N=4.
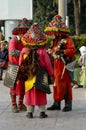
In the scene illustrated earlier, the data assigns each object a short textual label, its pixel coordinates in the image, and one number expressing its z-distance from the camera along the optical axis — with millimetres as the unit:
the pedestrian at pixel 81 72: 15328
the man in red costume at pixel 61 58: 10633
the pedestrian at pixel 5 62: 11133
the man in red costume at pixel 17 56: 10617
